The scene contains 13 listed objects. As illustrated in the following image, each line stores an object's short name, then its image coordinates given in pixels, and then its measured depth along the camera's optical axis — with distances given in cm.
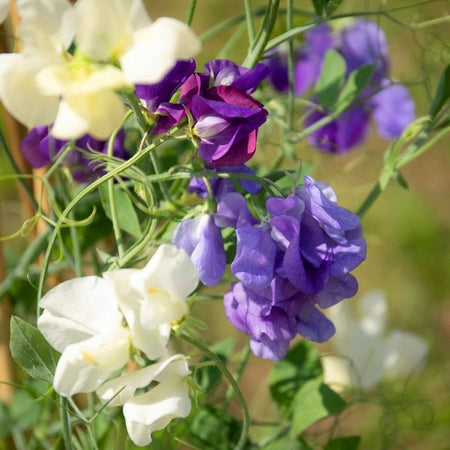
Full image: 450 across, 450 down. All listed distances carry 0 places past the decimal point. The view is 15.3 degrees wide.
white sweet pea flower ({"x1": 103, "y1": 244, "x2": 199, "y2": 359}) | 68
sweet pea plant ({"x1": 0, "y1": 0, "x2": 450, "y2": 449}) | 66
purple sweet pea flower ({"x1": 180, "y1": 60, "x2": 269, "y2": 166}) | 71
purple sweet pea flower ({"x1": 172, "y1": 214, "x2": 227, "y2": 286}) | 73
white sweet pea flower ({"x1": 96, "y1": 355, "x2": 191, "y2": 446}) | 70
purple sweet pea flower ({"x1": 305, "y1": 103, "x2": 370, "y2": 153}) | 97
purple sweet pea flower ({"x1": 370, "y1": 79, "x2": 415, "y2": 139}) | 95
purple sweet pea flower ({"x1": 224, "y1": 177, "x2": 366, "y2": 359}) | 71
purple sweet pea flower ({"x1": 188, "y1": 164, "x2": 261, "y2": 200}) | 75
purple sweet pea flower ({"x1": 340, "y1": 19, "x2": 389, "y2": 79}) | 98
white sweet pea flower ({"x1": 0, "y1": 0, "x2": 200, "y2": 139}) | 64
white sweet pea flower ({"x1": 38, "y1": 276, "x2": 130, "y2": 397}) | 69
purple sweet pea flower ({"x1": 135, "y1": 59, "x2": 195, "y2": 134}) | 72
